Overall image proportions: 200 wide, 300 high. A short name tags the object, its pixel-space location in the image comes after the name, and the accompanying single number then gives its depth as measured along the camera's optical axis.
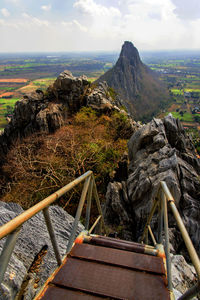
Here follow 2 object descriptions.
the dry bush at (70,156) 12.84
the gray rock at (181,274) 4.38
